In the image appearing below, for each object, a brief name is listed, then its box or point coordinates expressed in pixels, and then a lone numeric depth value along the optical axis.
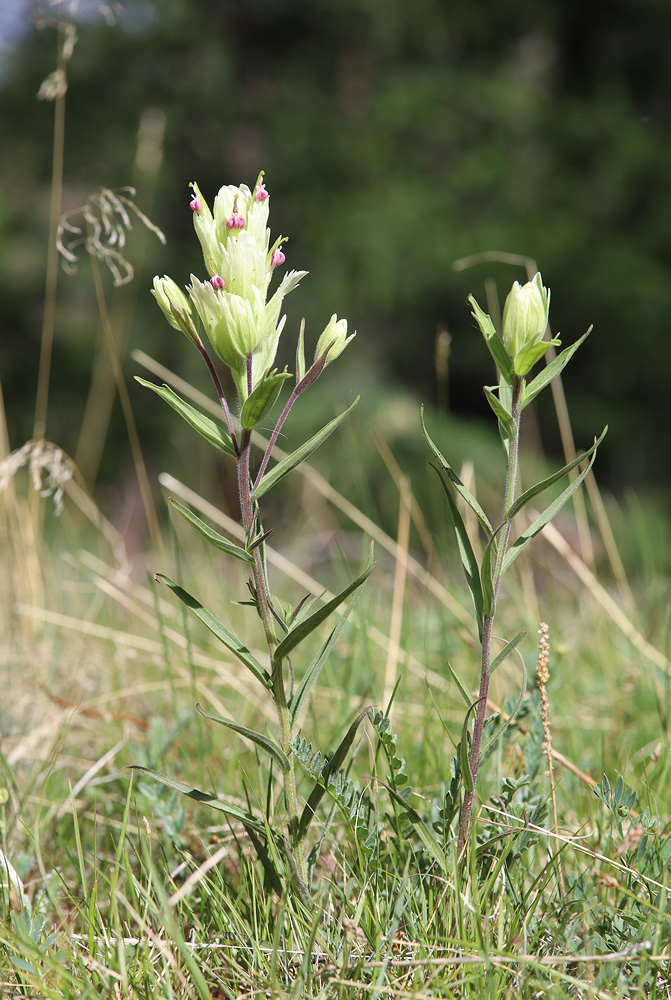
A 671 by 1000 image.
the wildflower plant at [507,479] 0.75
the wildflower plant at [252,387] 0.74
